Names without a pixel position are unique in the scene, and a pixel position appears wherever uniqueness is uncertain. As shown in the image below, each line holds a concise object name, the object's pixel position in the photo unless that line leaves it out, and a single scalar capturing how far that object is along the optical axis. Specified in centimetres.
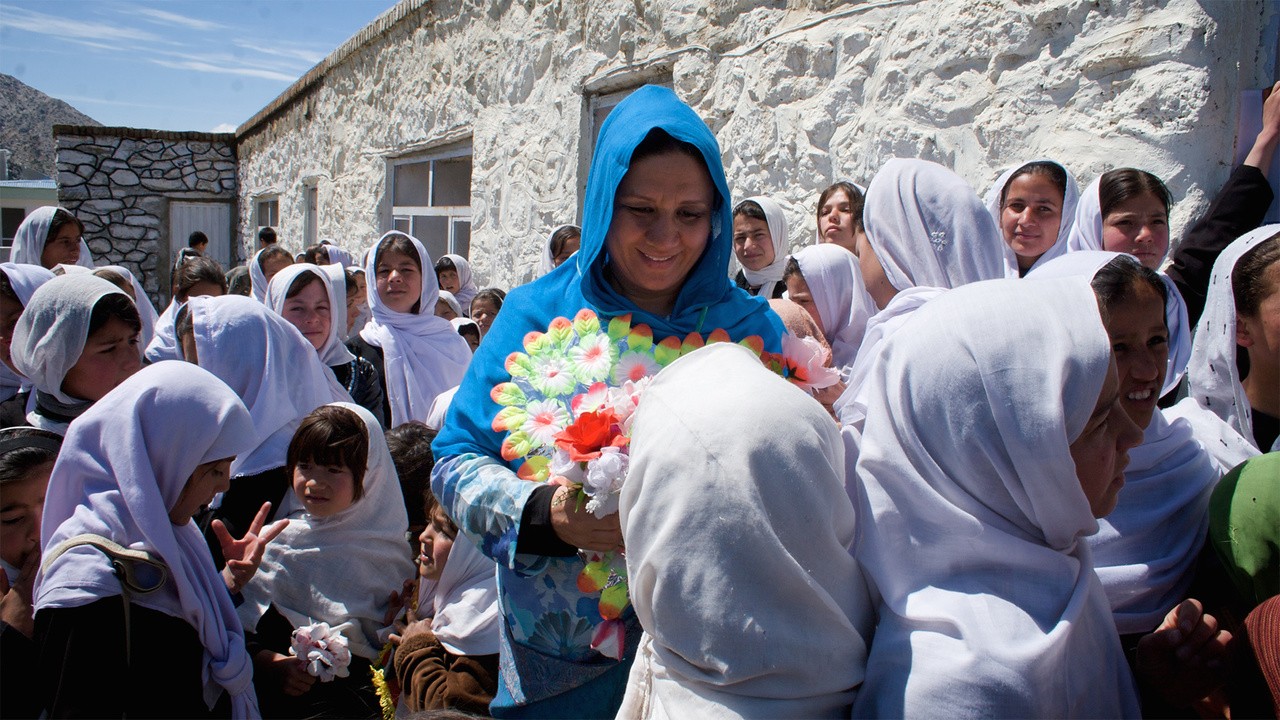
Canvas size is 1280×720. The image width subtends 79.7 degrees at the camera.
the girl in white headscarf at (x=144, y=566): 159
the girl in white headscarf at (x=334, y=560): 245
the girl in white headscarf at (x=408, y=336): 413
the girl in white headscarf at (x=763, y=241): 402
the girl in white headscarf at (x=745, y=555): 88
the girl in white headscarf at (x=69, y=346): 245
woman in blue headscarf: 141
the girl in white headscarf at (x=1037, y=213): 279
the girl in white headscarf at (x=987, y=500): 94
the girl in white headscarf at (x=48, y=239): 512
